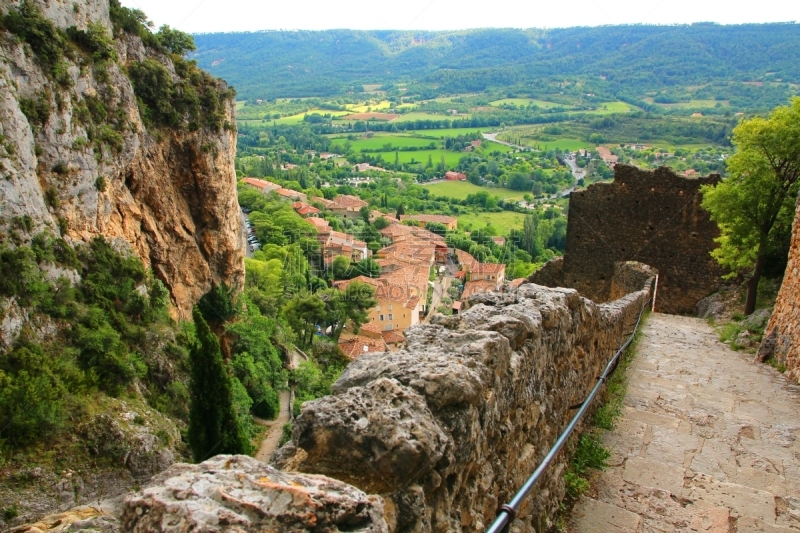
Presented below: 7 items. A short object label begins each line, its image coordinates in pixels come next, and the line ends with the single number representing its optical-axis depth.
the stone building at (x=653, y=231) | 14.72
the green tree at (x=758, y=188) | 11.66
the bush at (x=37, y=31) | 20.19
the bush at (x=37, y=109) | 20.14
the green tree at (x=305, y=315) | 44.72
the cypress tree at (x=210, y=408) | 18.53
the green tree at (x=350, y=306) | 44.56
